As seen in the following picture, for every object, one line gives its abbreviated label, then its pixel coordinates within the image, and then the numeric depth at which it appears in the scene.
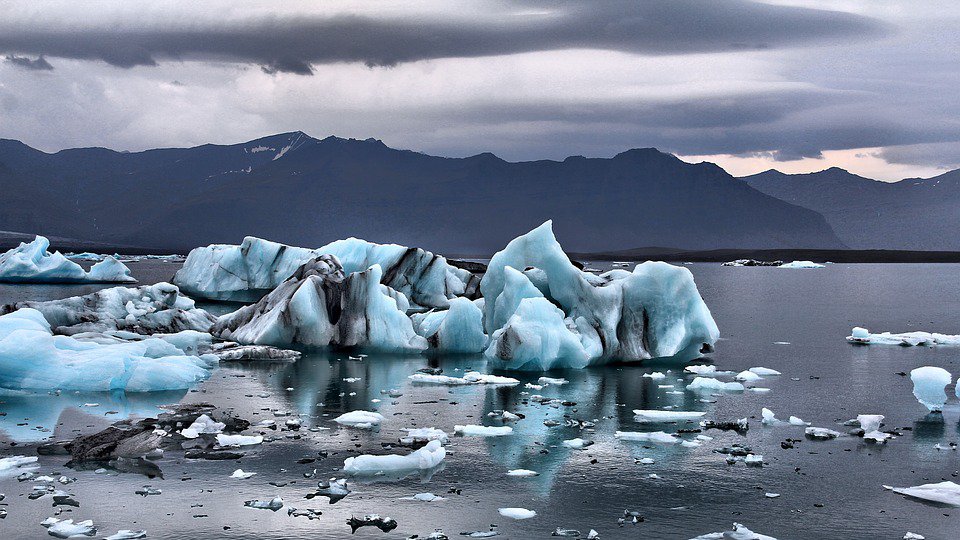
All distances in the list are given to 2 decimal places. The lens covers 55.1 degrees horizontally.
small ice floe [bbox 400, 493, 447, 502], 10.12
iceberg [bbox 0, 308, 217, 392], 16.84
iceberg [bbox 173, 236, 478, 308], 37.56
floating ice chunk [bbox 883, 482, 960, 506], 10.37
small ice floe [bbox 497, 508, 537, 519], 9.60
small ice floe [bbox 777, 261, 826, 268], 121.31
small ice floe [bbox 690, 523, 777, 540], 8.96
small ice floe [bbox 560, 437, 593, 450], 12.80
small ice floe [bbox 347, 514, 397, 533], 9.16
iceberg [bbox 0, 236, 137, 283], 57.53
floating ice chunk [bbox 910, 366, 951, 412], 15.80
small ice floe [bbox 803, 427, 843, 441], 13.62
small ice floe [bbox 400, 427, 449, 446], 12.84
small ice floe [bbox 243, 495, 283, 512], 9.70
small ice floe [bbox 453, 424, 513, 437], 13.51
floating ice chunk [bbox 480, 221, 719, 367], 22.06
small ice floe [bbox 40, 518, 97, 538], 8.84
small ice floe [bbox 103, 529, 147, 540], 8.76
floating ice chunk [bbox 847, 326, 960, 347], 27.33
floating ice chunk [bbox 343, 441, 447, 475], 11.18
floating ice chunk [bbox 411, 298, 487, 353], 23.70
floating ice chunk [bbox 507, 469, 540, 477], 11.29
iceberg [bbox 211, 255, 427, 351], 24.02
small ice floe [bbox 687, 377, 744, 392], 17.95
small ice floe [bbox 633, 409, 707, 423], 14.87
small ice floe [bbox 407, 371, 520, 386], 18.69
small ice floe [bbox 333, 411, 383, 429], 14.13
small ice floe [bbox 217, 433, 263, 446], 12.61
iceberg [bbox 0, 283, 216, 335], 25.02
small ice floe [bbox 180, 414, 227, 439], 13.04
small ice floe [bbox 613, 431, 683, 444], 13.25
